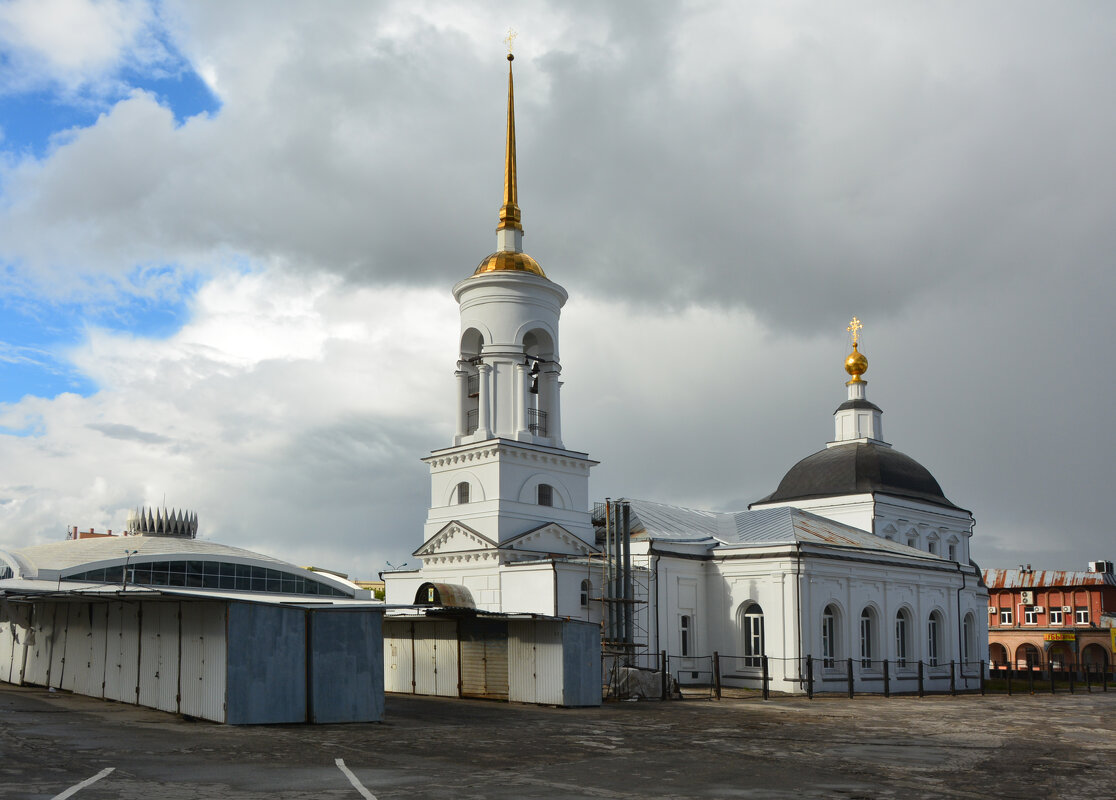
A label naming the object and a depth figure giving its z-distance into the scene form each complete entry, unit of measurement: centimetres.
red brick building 7831
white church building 3844
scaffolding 3584
